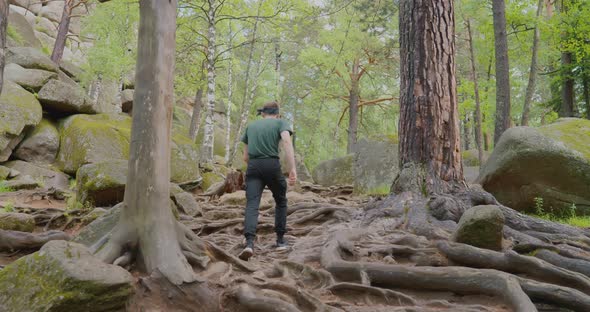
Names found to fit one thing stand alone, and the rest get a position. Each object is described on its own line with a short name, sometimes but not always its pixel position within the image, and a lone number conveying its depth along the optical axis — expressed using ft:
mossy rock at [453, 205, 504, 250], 14.10
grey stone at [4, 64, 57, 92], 45.75
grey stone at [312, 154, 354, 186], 50.44
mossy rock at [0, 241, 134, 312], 9.17
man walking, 16.78
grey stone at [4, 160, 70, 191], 38.73
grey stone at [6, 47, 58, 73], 49.27
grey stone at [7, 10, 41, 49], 74.22
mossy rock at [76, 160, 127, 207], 25.35
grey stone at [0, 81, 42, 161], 39.45
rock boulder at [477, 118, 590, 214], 23.86
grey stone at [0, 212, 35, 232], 17.99
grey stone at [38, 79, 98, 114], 45.37
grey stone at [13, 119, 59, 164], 41.96
